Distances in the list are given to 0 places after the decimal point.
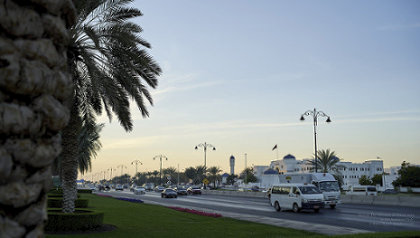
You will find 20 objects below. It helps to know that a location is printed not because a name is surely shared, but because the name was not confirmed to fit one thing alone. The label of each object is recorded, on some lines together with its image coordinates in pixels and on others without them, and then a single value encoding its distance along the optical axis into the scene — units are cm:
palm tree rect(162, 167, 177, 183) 18100
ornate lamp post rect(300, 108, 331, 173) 4463
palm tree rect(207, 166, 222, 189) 13938
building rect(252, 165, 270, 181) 17390
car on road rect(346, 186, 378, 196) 5456
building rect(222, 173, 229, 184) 18616
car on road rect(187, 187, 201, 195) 7075
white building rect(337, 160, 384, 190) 14145
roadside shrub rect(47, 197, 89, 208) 2428
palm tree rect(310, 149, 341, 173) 7375
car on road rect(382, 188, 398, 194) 7488
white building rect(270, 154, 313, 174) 13875
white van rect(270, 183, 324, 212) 2700
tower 18146
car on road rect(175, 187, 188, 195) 6850
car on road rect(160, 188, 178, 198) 5625
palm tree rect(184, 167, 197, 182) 15688
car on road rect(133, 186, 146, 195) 7312
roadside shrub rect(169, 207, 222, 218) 2296
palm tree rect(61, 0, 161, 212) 1512
